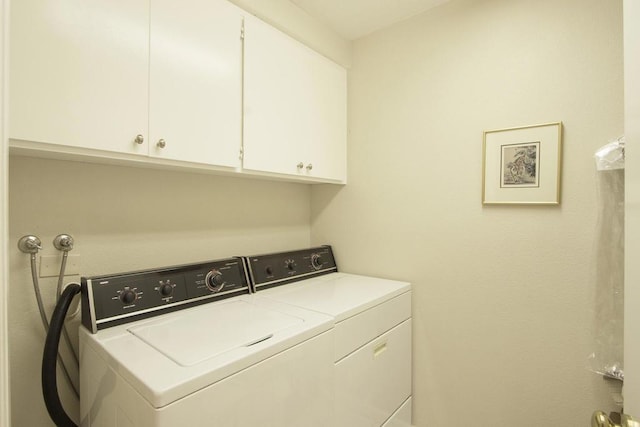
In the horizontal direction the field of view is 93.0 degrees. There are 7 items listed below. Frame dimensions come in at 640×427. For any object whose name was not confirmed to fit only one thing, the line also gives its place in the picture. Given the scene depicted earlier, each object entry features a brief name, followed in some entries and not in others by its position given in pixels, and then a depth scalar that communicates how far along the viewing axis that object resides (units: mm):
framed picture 1363
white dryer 1282
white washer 776
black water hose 1056
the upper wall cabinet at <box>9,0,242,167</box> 894
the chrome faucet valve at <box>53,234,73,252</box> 1177
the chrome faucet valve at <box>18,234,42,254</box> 1111
